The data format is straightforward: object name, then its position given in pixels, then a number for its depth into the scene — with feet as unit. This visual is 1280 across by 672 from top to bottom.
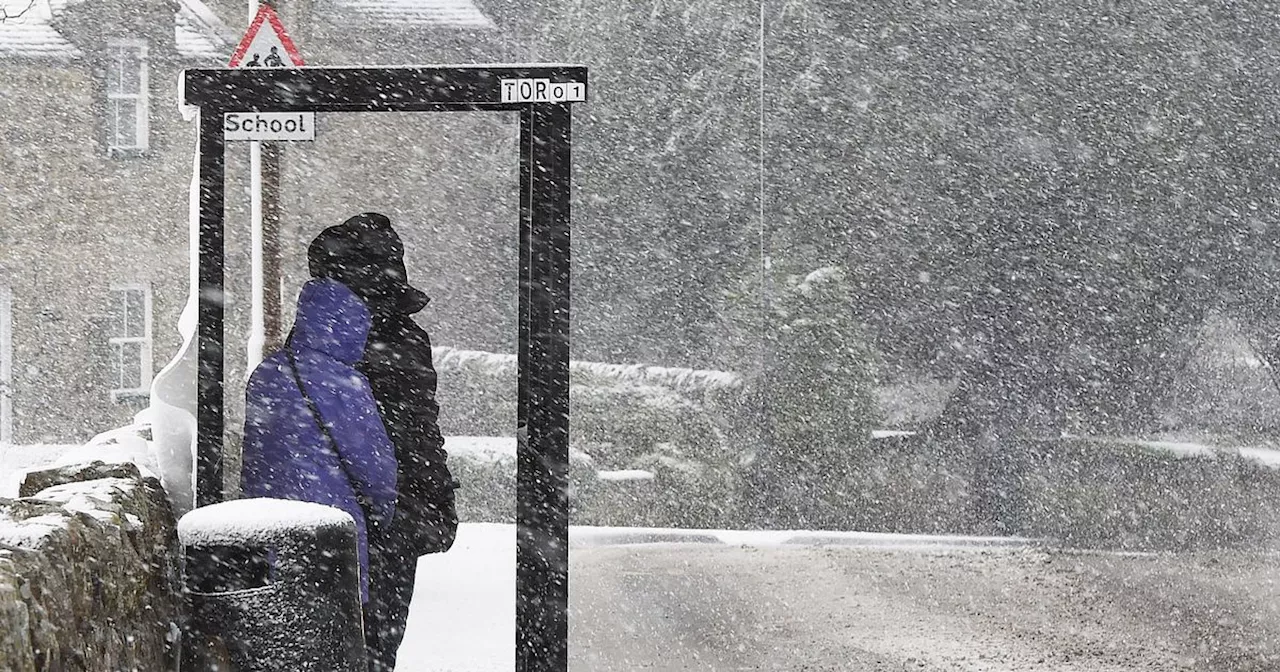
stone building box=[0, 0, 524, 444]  119.96
